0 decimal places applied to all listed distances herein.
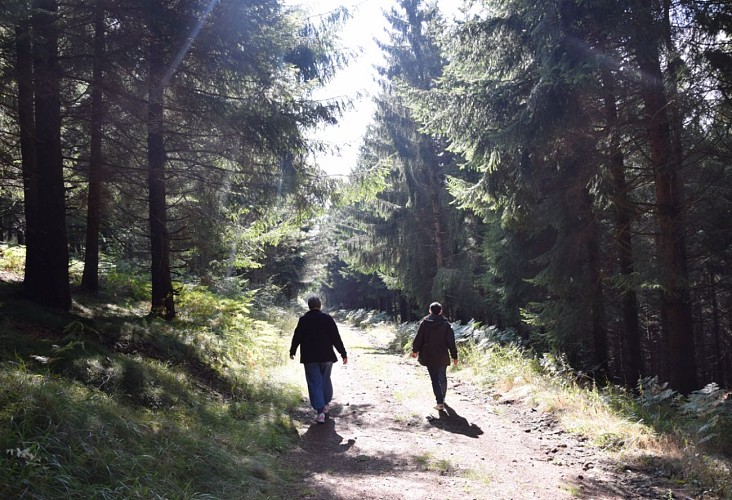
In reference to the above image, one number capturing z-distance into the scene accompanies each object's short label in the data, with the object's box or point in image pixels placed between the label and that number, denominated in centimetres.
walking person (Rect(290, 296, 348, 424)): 780
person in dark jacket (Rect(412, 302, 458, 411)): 886
